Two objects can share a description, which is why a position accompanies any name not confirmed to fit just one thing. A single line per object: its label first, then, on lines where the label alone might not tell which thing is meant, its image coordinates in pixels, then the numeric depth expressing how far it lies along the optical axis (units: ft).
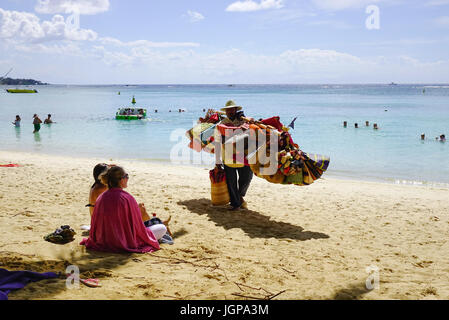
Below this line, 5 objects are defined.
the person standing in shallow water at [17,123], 85.75
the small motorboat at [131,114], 107.24
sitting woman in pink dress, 13.83
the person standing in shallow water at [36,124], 77.46
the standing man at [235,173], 21.57
